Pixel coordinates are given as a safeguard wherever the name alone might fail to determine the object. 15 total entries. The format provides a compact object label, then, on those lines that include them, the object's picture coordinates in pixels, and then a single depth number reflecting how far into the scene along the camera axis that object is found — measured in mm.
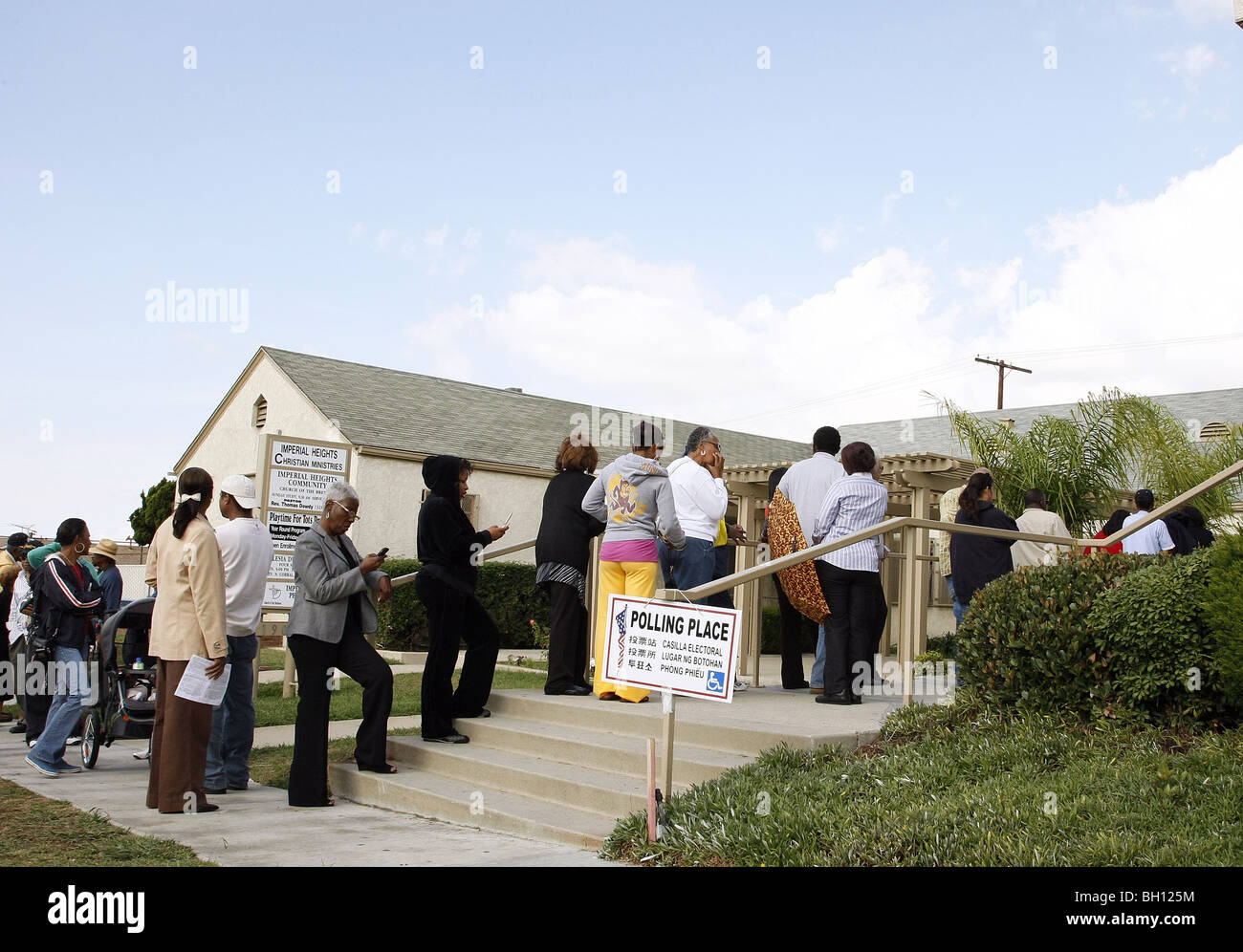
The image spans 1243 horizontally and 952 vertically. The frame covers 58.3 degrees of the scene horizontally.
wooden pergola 10664
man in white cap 7480
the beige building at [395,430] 22047
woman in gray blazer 6996
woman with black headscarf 7633
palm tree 15102
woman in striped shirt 7883
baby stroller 8648
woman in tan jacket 6773
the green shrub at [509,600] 20109
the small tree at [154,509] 30641
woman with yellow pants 8125
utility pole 47062
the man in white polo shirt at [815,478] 8719
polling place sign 5566
